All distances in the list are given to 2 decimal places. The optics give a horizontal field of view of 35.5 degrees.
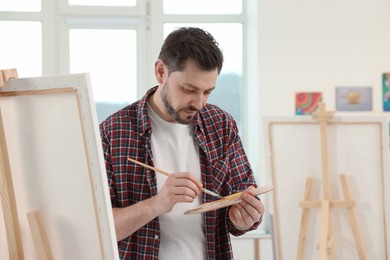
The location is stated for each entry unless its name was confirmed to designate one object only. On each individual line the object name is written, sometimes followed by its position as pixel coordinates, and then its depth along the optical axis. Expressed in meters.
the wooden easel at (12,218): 1.44
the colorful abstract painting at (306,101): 4.28
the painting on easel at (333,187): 3.08
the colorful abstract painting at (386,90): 4.31
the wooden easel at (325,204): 3.04
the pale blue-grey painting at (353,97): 4.31
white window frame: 4.43
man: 1.67
